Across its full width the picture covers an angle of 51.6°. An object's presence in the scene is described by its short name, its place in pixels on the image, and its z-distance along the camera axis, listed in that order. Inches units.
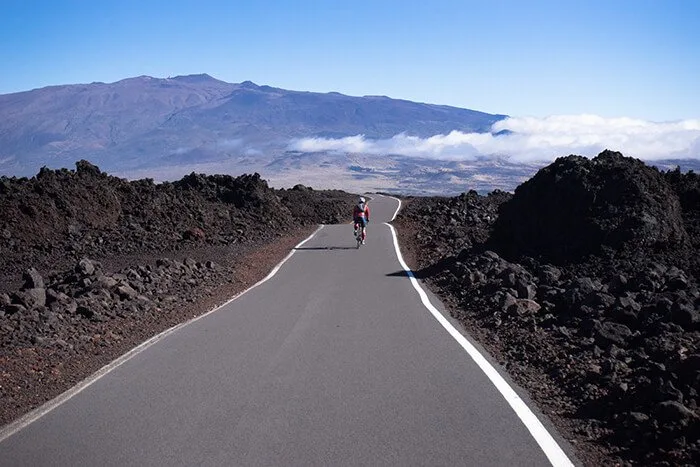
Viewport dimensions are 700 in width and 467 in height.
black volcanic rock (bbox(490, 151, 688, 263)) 603.2
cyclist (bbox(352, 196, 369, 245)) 937.5
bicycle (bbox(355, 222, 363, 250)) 934.4
